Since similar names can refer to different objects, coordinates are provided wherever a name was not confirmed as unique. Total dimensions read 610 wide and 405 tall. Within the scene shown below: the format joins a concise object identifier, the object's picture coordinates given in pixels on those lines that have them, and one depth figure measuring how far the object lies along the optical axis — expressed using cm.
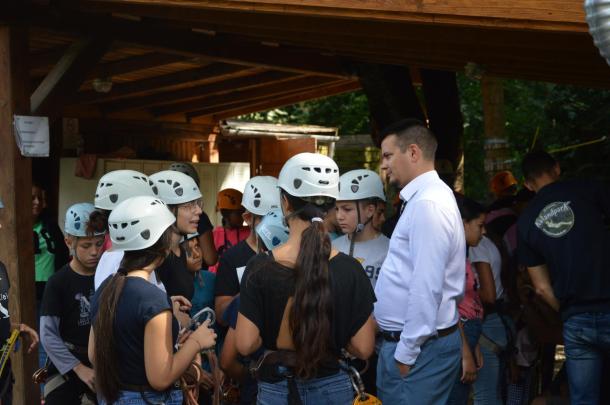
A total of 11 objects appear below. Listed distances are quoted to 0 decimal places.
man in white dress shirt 473
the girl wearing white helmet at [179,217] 575
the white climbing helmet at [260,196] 620
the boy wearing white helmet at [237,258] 580
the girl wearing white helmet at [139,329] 426
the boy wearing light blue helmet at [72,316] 584
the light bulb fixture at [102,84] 1128
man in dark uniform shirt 594
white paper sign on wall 777
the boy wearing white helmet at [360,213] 612
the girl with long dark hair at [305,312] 438
